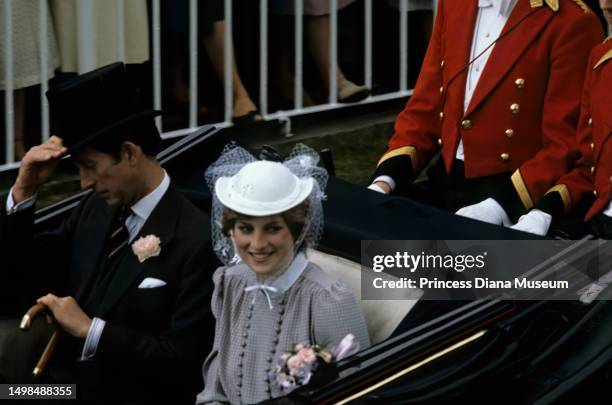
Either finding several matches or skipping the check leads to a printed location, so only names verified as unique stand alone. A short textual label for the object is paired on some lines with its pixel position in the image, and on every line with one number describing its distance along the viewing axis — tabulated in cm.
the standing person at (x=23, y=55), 1484
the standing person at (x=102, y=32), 1517
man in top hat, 977
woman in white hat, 926
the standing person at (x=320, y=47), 1662
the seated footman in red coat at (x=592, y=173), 1050
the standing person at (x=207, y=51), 1581
